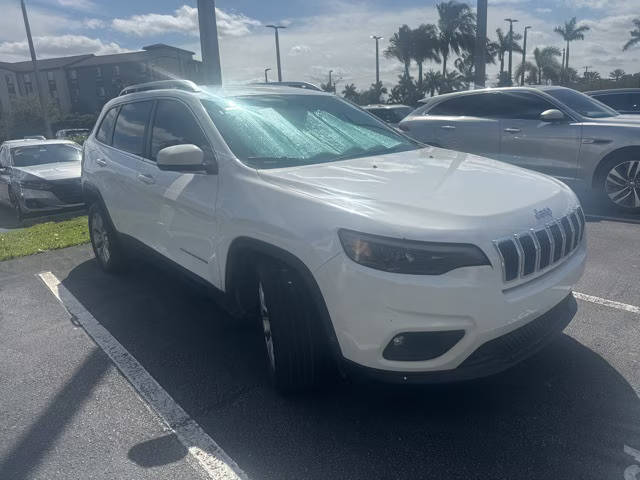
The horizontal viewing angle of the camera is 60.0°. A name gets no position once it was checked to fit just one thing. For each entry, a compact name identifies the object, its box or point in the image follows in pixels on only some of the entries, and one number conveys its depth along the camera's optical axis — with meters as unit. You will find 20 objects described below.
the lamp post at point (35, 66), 22.39
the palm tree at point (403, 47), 46.00
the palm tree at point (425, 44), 45.09
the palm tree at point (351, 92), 58.15
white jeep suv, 2.43
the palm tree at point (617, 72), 51.47
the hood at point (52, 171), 9.84
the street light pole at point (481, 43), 13.76
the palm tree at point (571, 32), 56.26
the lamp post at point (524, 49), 48.19
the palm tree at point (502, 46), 47.09
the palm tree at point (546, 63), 55.37
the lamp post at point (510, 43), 42.71
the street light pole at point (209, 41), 8.22
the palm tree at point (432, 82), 48.93
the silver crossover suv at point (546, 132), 7.02
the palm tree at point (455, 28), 43.59
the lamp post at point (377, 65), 44.31
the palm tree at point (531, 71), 54.41
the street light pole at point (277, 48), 30.99
